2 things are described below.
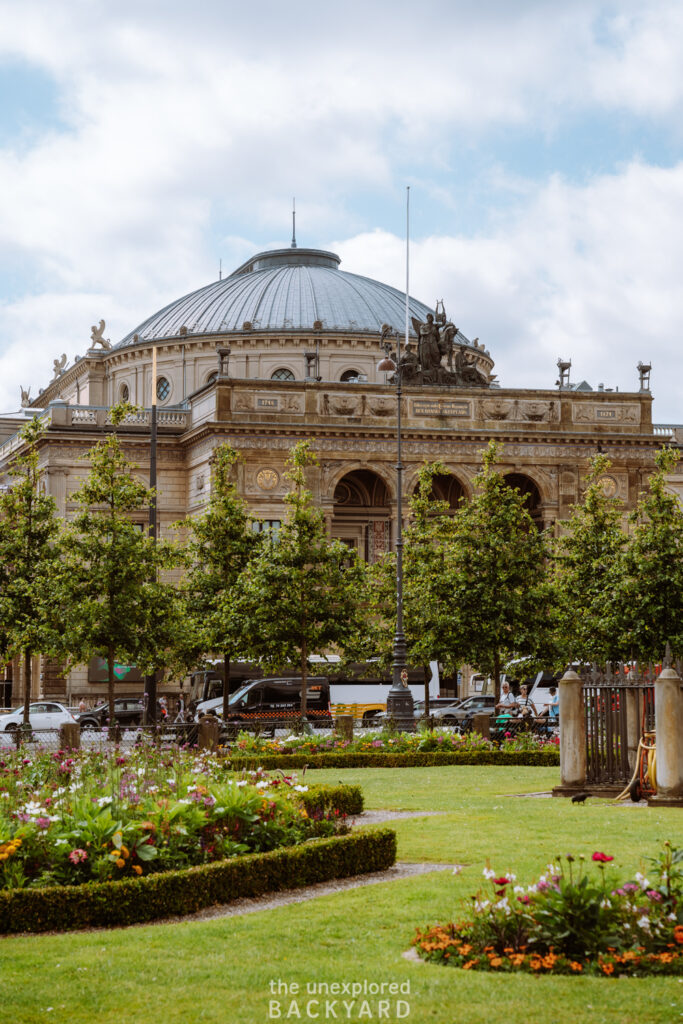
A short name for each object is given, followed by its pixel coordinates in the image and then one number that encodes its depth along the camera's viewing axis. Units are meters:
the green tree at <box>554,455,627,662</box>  43.03
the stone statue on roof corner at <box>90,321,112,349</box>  91.81
